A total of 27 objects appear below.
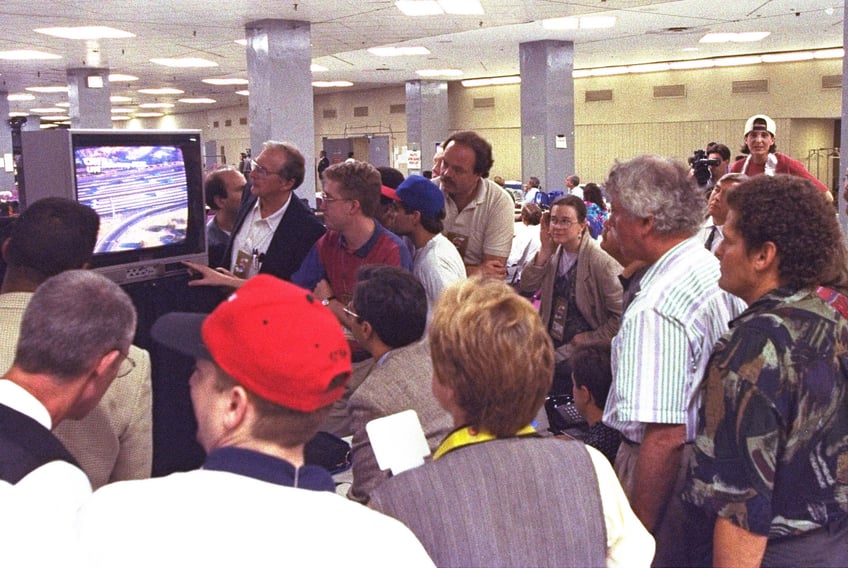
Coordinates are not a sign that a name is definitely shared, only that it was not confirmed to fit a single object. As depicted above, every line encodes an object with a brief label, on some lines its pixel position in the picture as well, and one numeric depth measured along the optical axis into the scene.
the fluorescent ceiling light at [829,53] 15.97
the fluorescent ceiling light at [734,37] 13.99
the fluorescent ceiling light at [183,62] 15.61
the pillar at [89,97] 16.52
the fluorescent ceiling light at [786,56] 16.39
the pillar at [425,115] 21.45
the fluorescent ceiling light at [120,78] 18.22
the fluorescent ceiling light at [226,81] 19.33
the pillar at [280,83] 11.09
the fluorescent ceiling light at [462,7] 9.74
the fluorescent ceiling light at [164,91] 21.64
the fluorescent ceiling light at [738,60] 16.97
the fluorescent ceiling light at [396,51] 15.04
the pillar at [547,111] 14.77
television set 2.88
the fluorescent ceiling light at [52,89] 20.46
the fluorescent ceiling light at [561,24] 12.16
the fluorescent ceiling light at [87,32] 11.70
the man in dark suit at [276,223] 3.94
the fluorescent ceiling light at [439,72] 19.44
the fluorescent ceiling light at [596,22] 11.98
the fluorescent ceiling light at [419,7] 9.63
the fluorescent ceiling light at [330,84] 21.81
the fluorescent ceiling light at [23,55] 14.04
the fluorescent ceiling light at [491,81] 21.08
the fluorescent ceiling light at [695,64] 17.53
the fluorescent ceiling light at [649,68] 18.30
